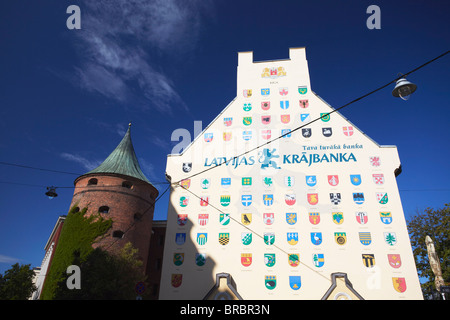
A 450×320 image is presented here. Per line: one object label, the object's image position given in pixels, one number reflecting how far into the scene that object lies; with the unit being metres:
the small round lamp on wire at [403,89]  11.45
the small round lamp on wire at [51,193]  18.72
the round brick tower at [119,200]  22.53
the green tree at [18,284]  32.19
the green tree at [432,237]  29.03
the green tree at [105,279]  16.02
